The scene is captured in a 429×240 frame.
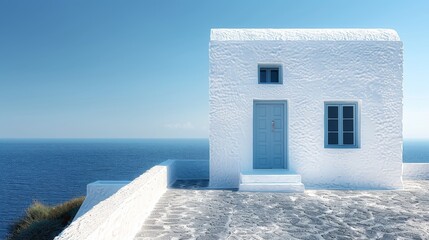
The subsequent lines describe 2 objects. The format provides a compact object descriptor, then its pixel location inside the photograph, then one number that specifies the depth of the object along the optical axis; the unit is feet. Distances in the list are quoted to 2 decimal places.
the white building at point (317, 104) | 28.02
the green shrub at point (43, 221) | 44.80
